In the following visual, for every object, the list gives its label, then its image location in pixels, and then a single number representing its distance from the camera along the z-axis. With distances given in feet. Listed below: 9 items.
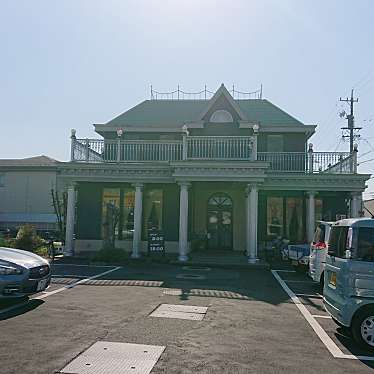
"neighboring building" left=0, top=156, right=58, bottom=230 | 121.08
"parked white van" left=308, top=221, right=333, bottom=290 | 37.09
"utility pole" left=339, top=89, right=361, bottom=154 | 124.16
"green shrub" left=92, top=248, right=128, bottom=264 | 55.31
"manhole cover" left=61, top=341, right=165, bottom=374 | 15.78
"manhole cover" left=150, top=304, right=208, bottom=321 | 25.67
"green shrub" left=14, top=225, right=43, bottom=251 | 58.90
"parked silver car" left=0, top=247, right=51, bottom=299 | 25.55
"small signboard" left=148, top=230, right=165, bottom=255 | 58.29
